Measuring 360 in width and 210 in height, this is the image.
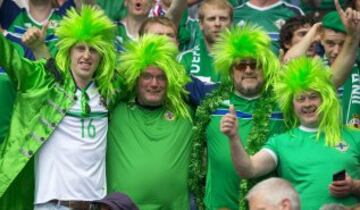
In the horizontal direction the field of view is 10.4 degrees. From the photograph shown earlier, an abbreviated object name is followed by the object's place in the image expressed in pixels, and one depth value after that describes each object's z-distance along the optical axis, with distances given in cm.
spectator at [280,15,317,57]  1585
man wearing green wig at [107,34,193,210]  1410
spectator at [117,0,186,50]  1706
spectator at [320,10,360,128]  1544
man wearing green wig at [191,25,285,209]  1409
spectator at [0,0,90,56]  1635
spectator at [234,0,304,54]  1712
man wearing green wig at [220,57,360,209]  1315
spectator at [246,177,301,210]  1000
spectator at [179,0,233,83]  1566
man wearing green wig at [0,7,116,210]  1383
